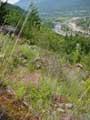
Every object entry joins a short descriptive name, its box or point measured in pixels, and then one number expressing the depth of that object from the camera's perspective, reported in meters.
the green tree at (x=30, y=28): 6.47
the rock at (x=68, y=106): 2.32
